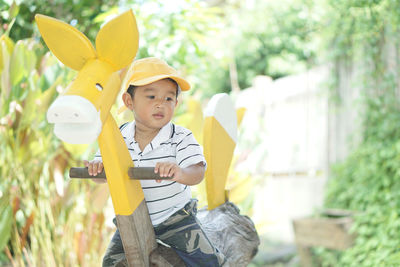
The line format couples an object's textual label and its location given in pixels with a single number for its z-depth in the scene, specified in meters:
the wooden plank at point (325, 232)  2.91
